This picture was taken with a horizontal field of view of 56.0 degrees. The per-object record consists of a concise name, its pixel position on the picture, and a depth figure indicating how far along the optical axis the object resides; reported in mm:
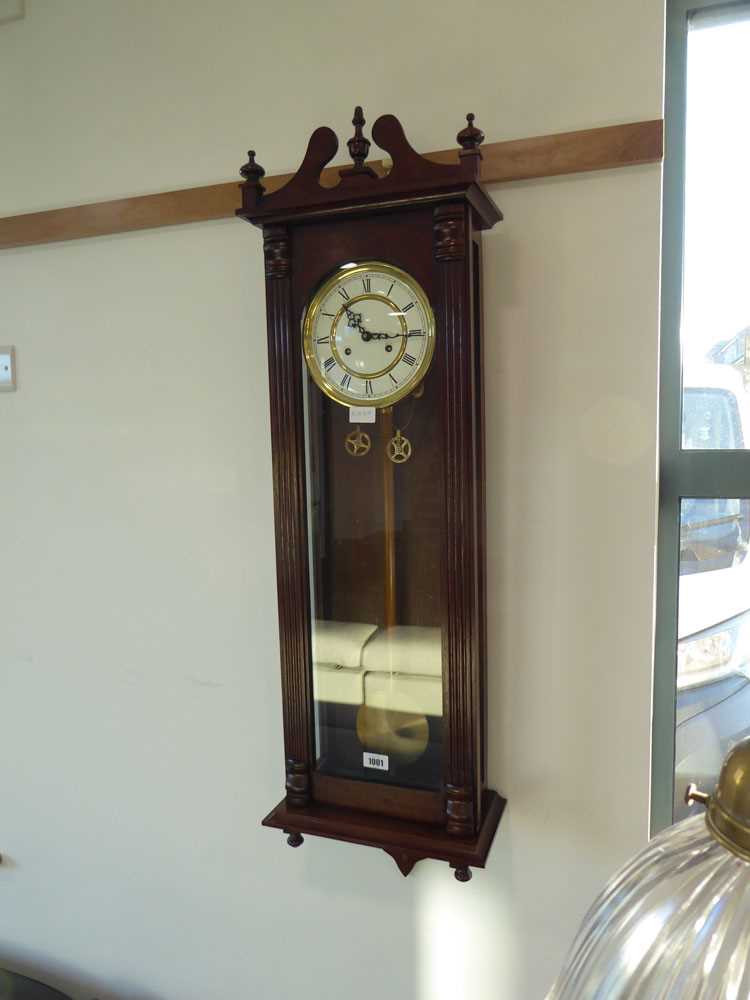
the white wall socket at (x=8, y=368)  1444
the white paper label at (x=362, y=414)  1066
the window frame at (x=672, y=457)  1104
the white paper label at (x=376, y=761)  1113
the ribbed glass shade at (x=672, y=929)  347
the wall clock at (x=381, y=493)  997
